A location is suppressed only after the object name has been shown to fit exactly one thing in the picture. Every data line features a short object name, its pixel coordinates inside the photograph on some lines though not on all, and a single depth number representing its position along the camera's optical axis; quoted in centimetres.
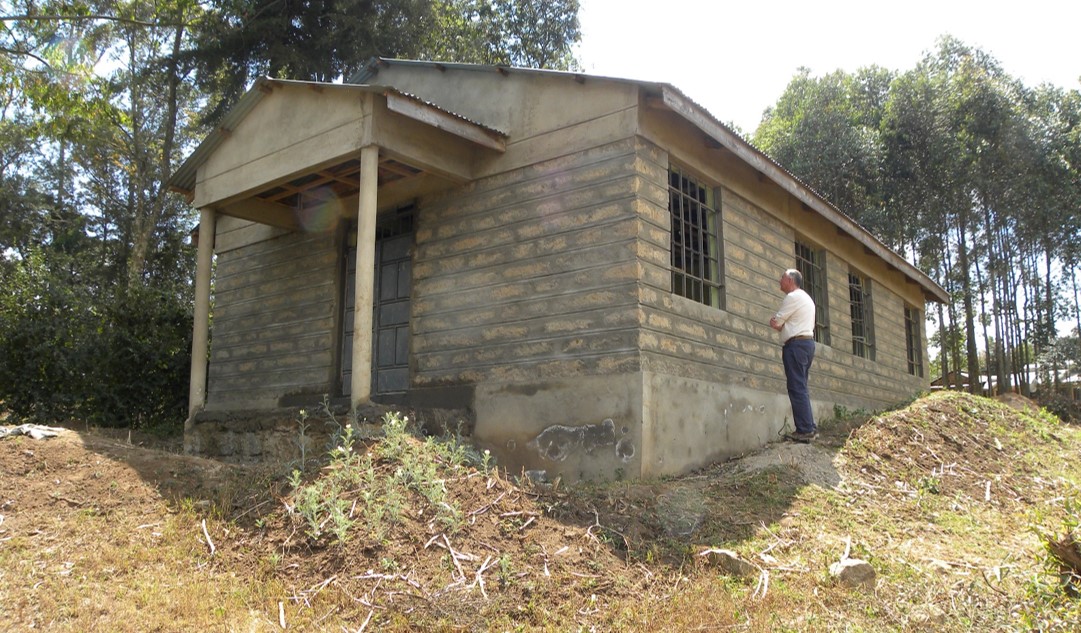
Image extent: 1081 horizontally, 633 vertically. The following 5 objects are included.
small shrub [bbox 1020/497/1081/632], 488
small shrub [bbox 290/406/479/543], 572
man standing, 923
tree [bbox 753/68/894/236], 2677
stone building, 852
